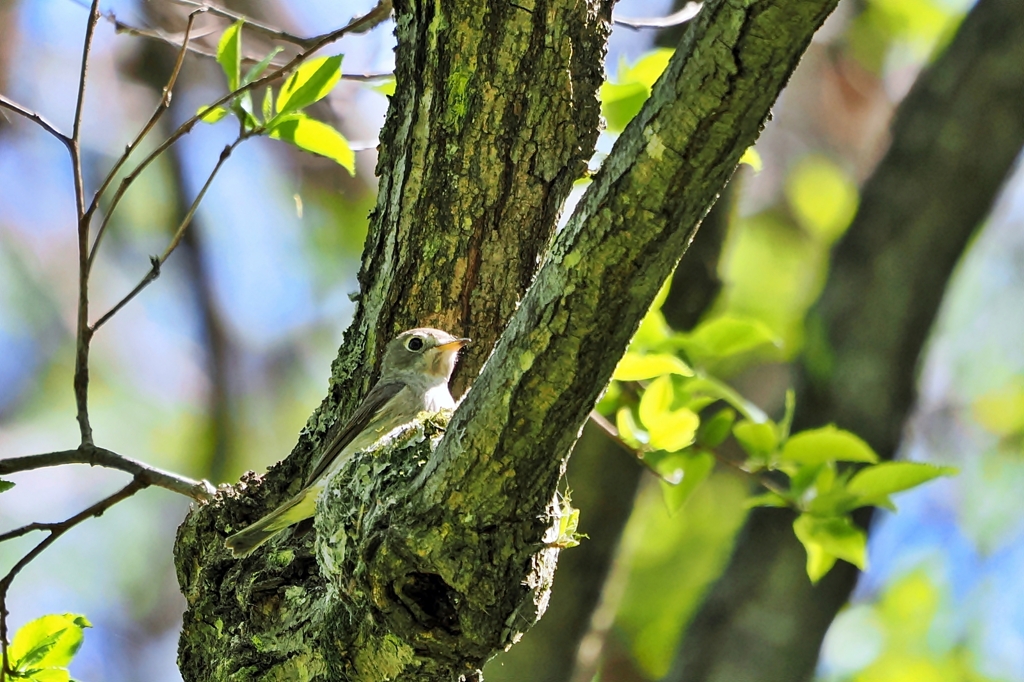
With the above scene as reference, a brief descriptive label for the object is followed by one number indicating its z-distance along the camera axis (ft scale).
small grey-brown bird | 18.56
